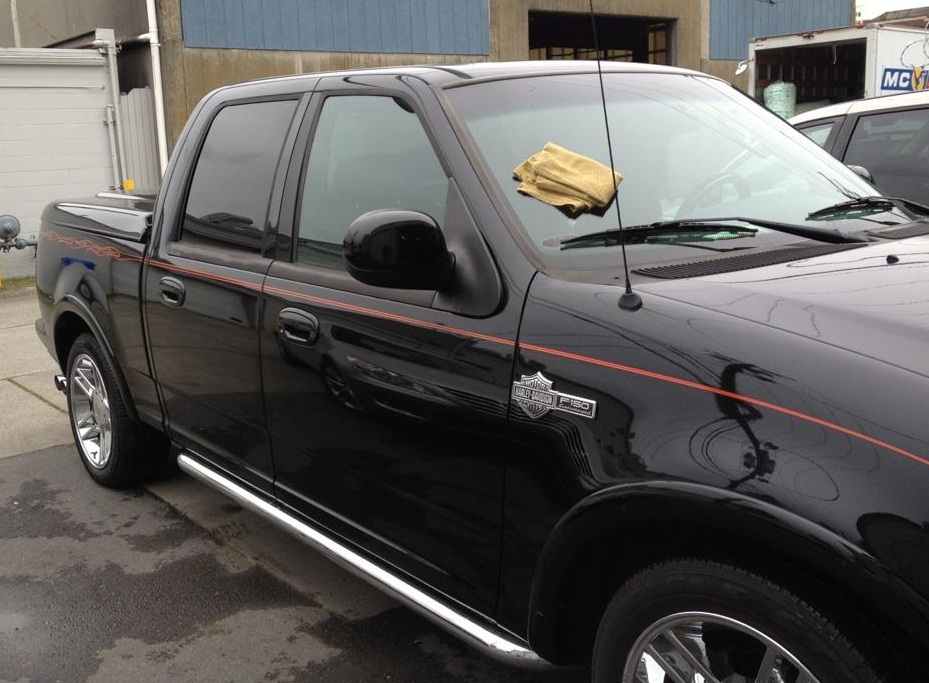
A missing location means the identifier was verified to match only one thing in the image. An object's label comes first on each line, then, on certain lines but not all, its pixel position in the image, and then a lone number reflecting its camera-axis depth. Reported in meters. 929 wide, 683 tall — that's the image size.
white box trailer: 11.58
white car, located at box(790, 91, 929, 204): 5.49
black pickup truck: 1.87
